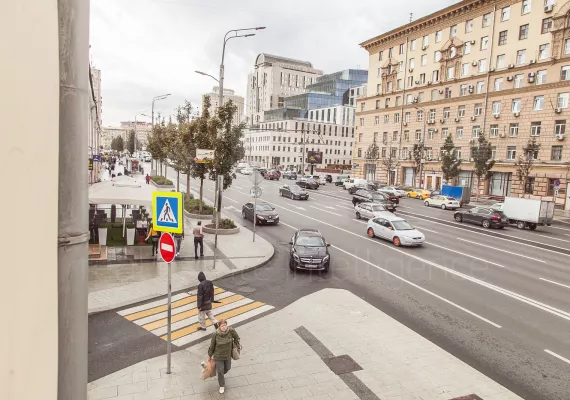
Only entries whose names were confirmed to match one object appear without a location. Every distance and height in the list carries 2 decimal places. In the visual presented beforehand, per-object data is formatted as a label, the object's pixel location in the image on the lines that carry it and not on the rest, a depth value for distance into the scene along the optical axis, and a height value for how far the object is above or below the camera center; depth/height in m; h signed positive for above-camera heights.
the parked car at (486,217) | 28.83 -3.28
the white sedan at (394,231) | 20.77 -3.41
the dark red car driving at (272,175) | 70.38 -2.51
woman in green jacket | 7.27 -3.45
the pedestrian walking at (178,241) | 16.67 -3.53
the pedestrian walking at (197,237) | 16.25 -3.24
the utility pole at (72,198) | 2.79 -0.34
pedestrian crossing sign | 8.34 -1.17
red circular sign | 8.23 -1.88
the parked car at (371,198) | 35.82 -2.92
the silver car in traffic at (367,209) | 29.36 -3.15
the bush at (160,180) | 44.97 -2.88
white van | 55.59 -2.37
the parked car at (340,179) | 67.64 -2.55
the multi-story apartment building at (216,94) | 141.36 +23.34
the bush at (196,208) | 27.27 -3.54
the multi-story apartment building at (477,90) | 44.22 +10.94
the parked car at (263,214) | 25.88 -3.49
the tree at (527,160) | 42.47 +1.58
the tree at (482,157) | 45.28 +1.72
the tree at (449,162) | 49.90 +1.10
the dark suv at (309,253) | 15.36 -3.49
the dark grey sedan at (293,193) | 41.21 -3.15
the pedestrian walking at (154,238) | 15.83 -3.31
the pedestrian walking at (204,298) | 9.77 -3.40
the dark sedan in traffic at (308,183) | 56.59 -2.87
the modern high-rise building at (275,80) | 160.38 +33.34
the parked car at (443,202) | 40.34 -3.25
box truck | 28.70 -2.68
